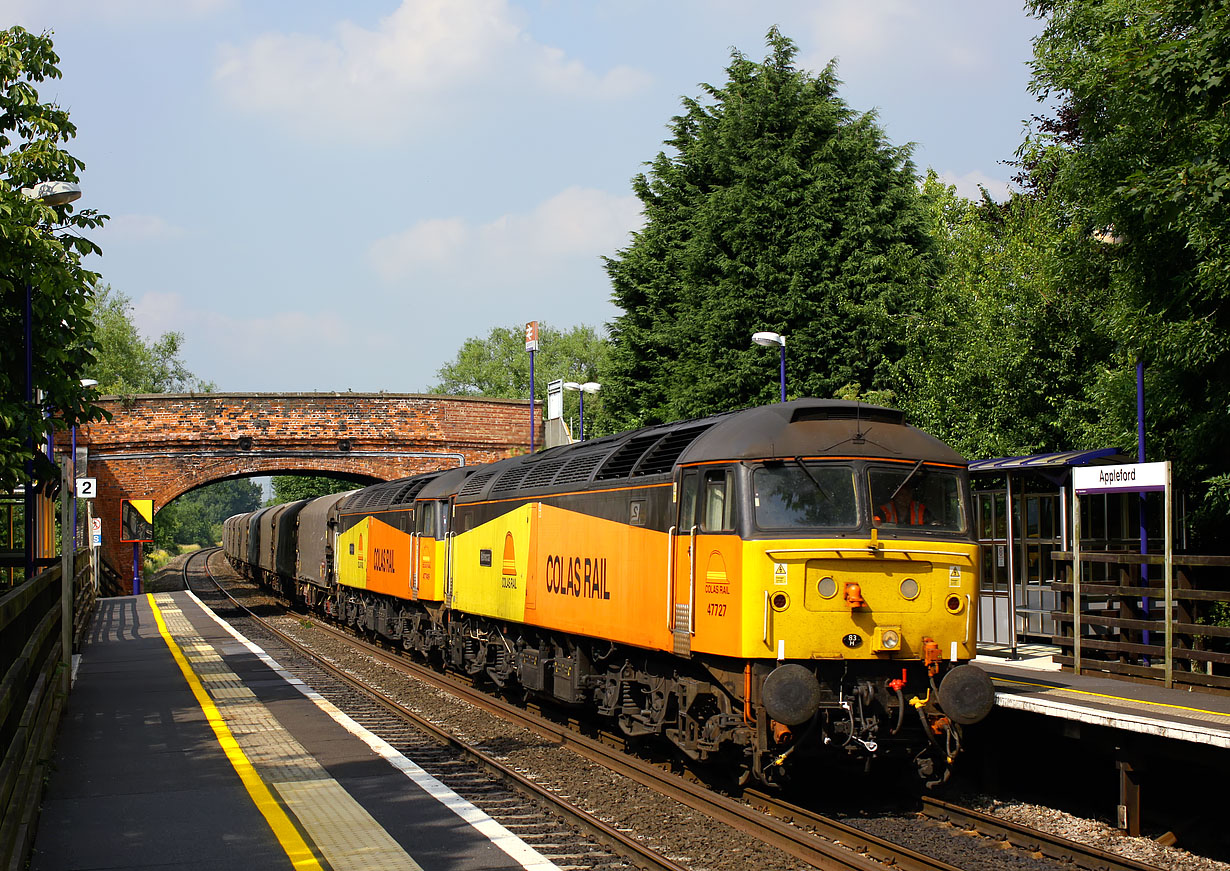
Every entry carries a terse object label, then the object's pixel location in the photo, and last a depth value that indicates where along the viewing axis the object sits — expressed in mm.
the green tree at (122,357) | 62812
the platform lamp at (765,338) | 19778
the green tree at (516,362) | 82375
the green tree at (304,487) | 77938
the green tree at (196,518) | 79938
